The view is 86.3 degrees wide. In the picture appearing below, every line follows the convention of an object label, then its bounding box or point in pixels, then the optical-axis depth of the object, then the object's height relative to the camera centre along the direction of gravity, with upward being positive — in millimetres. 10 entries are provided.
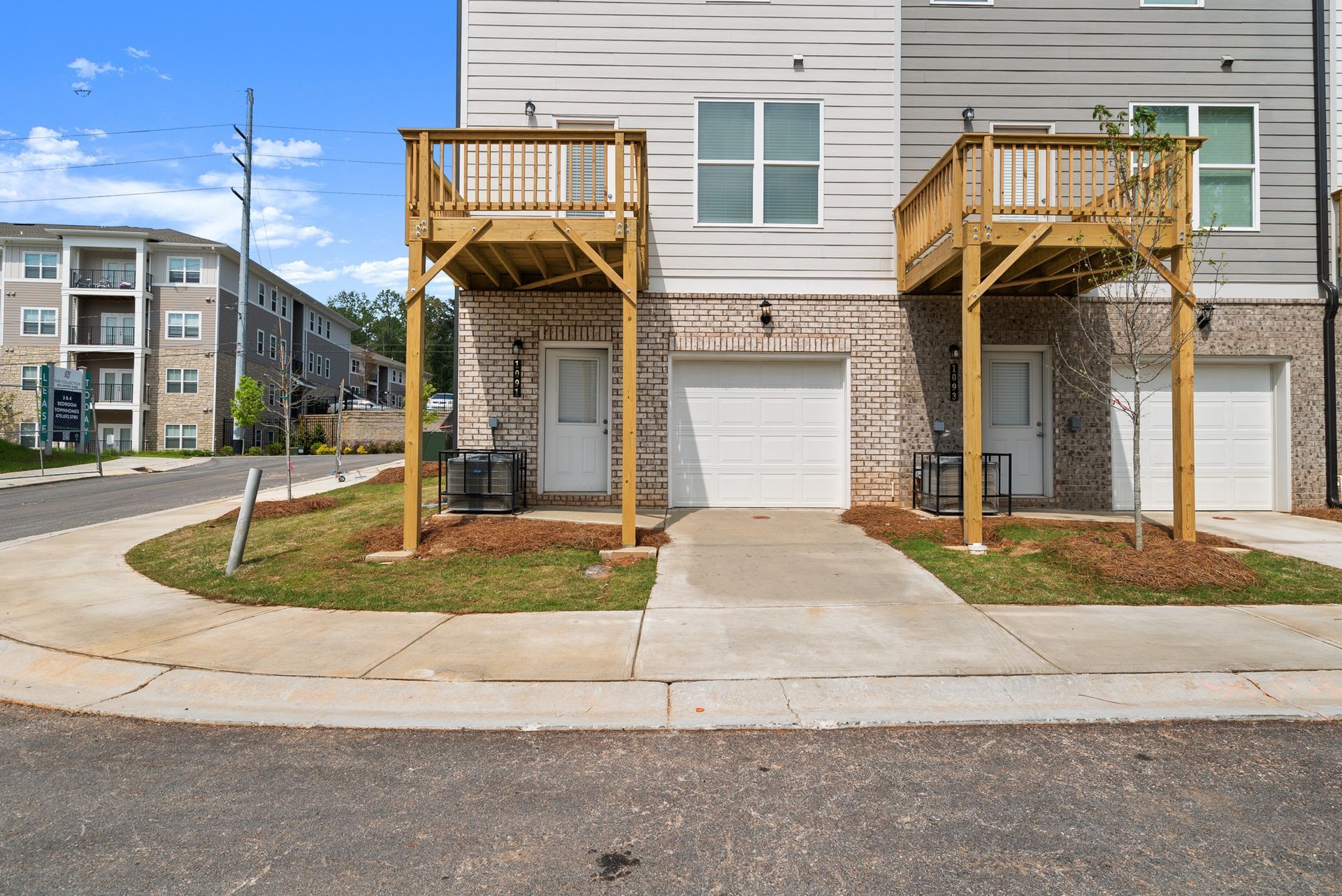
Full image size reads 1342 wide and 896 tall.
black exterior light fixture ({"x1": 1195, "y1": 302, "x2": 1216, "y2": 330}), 9984 +2081
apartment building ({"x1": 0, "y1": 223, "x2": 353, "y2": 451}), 33469 +6280
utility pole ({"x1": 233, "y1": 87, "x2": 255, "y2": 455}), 32041 +7712
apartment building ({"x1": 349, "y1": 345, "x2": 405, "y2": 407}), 56031 +6874
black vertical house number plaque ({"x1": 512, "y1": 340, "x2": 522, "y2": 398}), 9969 +1271
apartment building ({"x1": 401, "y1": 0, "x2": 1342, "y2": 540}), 9992 +2845
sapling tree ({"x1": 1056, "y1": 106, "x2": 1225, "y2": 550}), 6910 +2573
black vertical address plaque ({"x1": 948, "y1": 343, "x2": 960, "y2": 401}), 9961 +1337
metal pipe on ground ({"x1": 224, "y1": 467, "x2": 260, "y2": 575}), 6812 -666
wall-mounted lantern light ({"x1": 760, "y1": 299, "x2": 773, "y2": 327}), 9883 +2048
